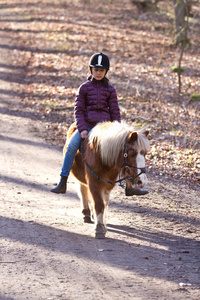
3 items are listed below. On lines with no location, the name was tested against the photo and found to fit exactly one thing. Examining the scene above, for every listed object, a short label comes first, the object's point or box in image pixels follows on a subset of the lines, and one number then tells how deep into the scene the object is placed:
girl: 13.31
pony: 11.61
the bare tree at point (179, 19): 42.84
